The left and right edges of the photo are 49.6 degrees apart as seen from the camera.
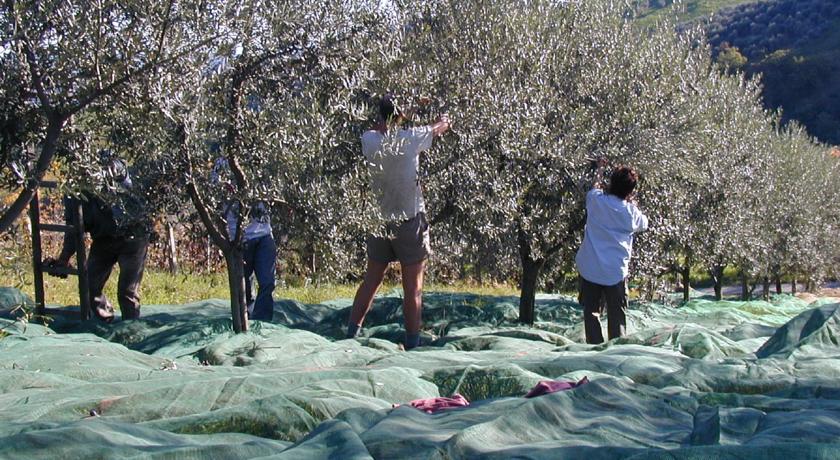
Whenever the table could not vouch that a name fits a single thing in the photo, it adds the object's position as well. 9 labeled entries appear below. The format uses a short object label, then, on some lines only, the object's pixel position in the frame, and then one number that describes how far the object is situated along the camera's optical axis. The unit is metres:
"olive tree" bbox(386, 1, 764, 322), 7.96
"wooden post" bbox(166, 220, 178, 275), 13.81
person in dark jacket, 8.39
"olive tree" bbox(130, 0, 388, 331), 6.23
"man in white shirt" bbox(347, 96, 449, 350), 7.12
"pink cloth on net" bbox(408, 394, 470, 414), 4.41
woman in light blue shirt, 7.49
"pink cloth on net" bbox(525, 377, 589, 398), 4.54
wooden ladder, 8.62
